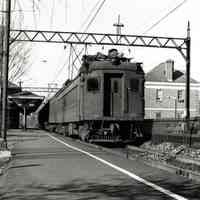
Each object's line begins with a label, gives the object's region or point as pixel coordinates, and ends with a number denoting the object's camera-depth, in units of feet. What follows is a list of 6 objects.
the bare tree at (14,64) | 117.95
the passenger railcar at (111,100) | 72.43
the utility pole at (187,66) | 93.50
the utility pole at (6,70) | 61.36
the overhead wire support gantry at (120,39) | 100.42
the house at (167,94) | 209.97
